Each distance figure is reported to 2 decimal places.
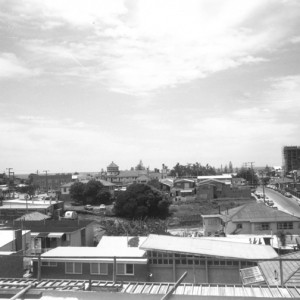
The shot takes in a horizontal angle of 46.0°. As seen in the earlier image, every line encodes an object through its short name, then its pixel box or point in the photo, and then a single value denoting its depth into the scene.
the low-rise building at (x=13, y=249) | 17.38
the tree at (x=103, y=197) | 65.39
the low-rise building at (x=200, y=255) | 16.11
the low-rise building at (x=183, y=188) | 73.88
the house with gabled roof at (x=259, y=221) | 32.28
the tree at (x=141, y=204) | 50.72
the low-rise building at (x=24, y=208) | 45.69
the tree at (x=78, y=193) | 66.62
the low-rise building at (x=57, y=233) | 27.48
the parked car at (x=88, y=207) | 58.91
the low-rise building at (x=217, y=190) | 68.23
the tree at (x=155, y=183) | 77.21
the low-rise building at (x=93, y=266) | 17.00
